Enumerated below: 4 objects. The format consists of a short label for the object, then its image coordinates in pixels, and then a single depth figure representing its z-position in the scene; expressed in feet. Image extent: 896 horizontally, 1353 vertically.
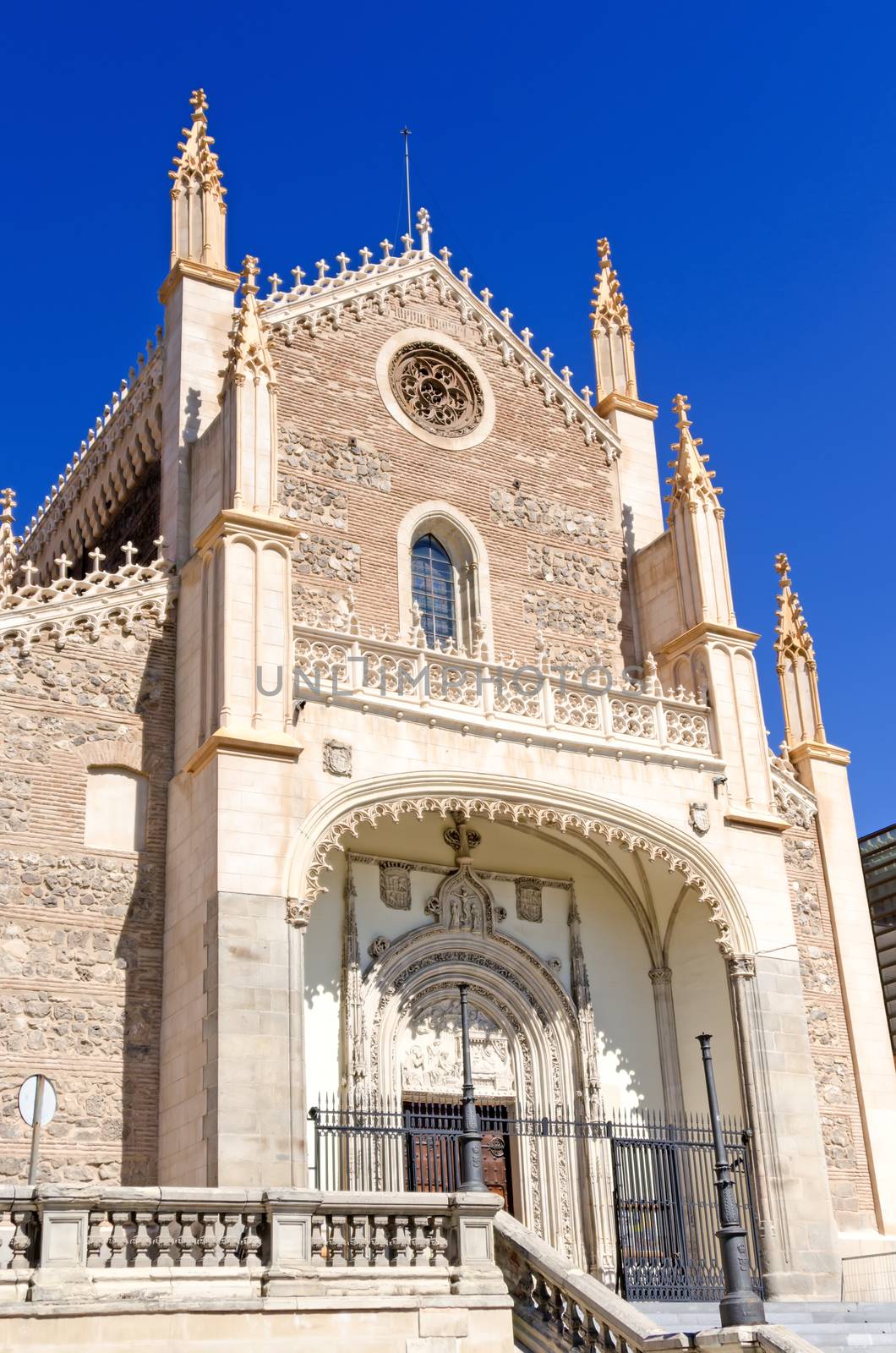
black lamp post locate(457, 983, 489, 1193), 46.75
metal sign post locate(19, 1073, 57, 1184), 45.27
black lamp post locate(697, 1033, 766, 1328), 44.65
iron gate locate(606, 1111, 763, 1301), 63.46
